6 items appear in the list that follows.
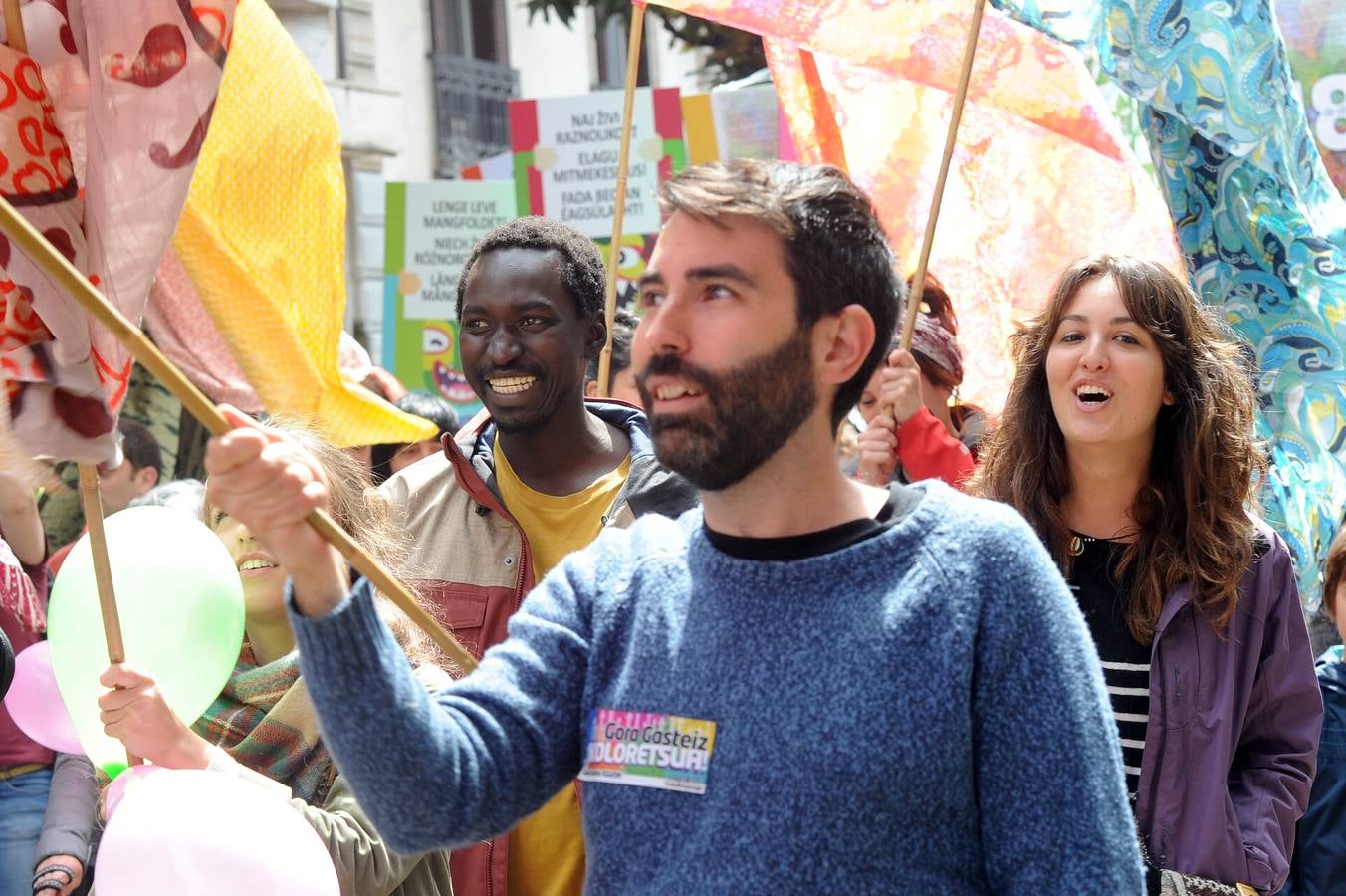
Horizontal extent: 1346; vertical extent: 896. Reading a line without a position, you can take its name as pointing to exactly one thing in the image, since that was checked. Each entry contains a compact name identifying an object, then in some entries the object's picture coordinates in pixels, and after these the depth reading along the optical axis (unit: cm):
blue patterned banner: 398
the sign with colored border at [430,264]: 957
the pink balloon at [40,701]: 290
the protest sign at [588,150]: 891
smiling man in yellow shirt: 300
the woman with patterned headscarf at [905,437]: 363
